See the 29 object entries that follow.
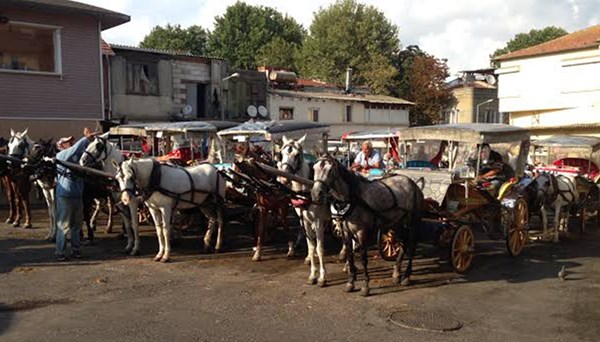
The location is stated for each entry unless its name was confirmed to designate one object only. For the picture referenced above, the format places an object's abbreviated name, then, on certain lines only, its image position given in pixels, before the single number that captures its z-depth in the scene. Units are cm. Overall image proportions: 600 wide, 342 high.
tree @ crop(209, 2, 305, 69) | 6016
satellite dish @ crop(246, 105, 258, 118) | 3189
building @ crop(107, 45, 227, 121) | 2700
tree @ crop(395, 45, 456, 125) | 4866
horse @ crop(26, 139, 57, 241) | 1031
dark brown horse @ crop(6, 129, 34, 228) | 1181
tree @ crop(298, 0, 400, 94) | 5375
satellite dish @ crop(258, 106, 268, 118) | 3253
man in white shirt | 1193
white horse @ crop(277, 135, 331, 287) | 864
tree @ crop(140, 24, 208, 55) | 6084
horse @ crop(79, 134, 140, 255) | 1033
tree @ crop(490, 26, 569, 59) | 6231
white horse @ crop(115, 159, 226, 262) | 938
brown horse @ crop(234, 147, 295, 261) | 917
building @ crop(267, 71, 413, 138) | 3628
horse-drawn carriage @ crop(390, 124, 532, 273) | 924
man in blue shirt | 979
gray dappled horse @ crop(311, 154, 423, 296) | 779
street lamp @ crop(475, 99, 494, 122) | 4709
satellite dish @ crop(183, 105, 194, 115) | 2938
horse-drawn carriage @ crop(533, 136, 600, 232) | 1350
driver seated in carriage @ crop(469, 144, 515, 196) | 986
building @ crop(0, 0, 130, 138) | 1877
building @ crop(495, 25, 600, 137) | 2816
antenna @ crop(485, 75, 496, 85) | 4931
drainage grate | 677
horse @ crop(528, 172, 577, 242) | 1173
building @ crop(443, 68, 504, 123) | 4812
